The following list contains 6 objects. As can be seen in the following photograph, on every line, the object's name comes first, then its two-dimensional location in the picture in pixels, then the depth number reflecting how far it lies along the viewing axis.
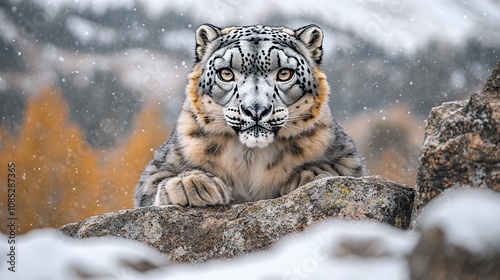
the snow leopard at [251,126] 8.83
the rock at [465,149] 6.15
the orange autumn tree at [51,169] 33.34
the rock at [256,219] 7.21
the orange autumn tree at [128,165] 35.12
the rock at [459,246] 4.92
